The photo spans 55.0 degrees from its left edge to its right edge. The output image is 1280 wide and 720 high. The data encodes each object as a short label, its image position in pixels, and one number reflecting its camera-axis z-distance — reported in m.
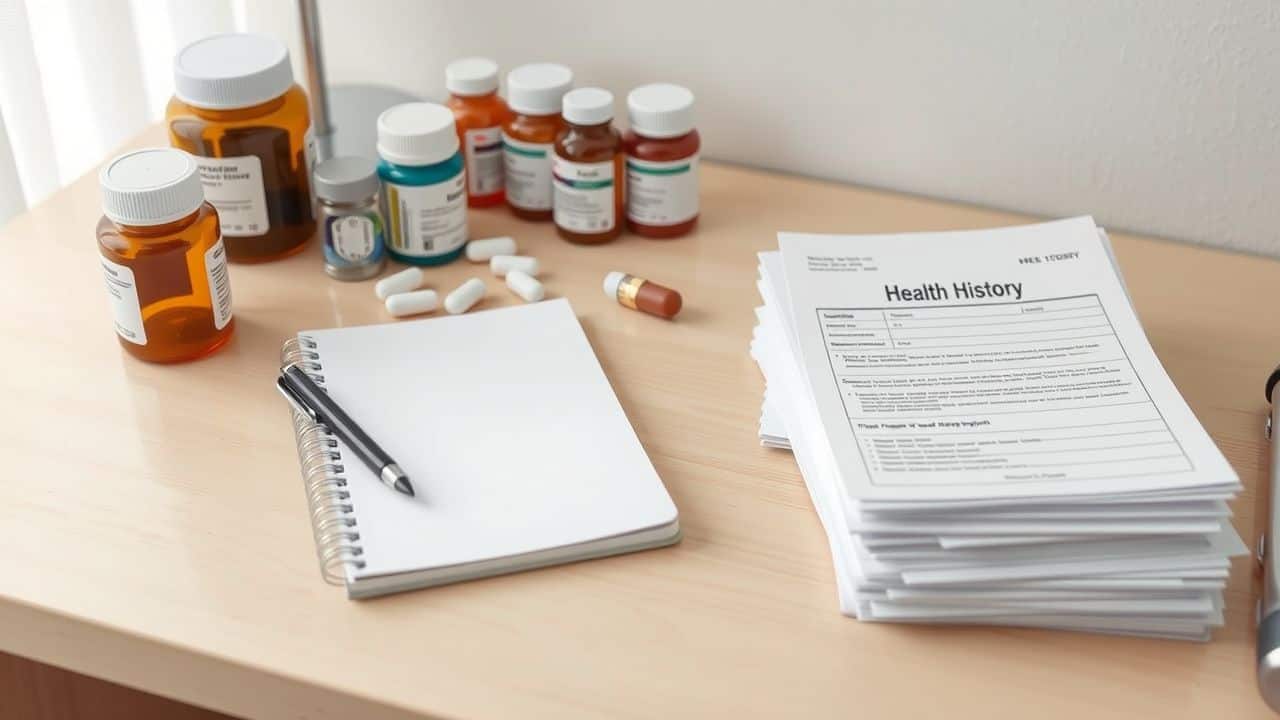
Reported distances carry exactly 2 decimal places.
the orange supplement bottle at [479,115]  0.96
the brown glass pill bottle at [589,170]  0.90
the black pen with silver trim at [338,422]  0.69
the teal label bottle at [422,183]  0.87
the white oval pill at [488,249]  0.93
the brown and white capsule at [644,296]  0.86
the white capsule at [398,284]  0.88
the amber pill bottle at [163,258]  0.75
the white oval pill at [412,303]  0.86
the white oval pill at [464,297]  0.86
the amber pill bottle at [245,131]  0.85
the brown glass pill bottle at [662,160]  0.90
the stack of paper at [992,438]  0.61
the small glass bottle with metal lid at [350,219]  0.86
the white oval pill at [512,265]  0.91
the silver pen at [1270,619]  0.58
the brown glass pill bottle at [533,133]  0.93
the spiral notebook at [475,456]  0.65
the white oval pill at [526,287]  0.88
